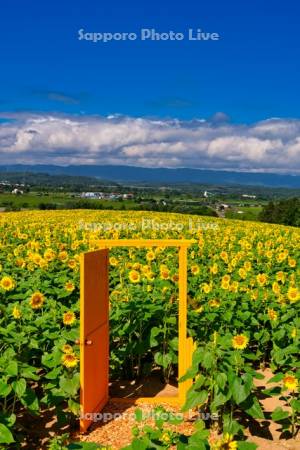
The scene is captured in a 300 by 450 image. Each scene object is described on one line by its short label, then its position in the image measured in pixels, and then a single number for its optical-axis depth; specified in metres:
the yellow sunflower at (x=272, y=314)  5.96
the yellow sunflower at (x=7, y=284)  6.12
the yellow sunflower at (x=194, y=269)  7.24
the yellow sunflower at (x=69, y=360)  4.61
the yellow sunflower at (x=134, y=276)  6.47
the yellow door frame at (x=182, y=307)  5.00
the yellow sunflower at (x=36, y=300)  5.52
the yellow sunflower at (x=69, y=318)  5.19
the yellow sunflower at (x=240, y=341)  4.55
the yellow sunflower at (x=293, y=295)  6.11
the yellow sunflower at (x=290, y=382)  4.25
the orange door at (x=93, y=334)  4.50
